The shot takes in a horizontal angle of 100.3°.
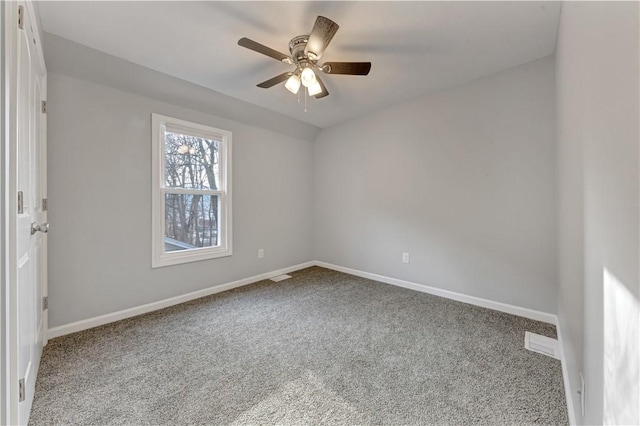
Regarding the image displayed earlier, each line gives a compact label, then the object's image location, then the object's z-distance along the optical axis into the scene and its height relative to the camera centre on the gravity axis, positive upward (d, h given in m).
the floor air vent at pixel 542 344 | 2.01 -1.05
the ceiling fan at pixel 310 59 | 1.78 +1.15
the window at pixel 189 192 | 2.86 +0.25
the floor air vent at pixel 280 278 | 3.82 -0.95
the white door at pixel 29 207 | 1.21 +0.04
